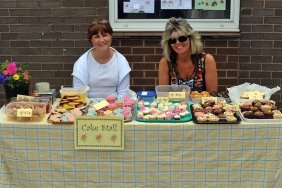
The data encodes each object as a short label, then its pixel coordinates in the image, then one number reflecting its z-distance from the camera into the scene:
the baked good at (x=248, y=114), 2.96
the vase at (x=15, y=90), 3.42
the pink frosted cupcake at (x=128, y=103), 3.20
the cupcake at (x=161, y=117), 2.95
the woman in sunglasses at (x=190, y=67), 3.94
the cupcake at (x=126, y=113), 2.95
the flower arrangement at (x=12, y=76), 3.40
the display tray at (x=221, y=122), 2.89
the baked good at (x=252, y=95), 3.42
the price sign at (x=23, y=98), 3.28
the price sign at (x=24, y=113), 2.95
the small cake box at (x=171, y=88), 3.59
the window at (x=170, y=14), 5.09
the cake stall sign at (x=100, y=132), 2.88
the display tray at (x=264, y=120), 2.93
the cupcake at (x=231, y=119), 2.90
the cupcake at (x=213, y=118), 2.89
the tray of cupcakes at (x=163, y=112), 2.95
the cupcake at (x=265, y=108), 3.01
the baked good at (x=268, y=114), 2.95
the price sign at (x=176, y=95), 3.37
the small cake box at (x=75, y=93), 3.28
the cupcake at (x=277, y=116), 2.94
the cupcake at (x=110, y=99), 3.22
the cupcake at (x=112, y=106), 3.07
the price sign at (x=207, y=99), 3.30
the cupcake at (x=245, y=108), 3.10
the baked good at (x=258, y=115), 2.95
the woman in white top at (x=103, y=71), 3.87
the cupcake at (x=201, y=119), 2.90
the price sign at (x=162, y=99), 3.31
